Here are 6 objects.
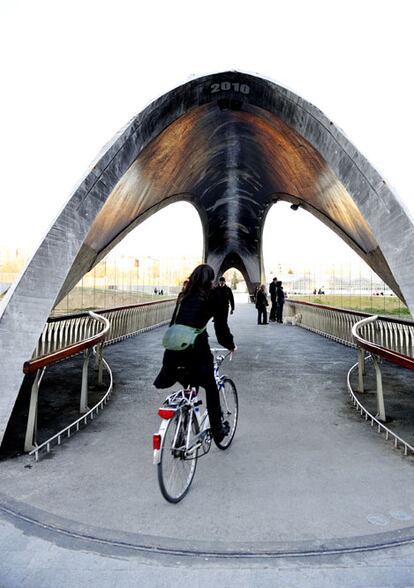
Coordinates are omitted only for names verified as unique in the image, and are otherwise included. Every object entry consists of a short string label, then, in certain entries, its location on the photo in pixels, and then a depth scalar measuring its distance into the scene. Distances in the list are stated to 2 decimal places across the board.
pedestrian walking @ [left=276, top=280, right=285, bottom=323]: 18.68
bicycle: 2.94
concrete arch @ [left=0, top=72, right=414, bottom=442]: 4.75
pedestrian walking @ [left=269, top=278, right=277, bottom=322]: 18.02
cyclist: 3.48
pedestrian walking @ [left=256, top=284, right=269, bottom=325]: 17.93
